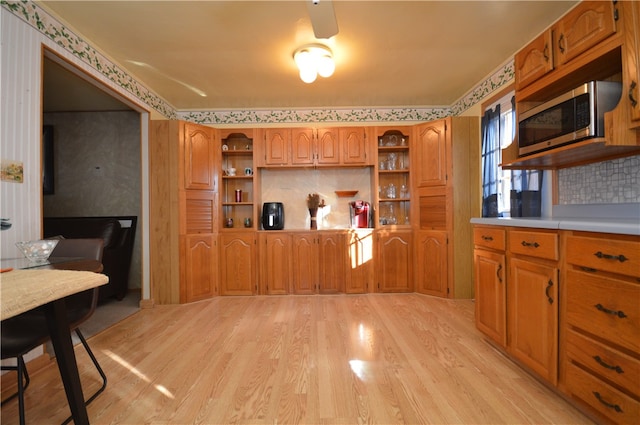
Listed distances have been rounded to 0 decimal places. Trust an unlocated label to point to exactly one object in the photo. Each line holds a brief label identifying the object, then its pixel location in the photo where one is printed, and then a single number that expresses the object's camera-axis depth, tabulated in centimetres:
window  251
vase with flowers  385
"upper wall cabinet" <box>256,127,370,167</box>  374
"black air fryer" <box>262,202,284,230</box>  376
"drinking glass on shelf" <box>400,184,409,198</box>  388
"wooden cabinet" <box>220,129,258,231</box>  392
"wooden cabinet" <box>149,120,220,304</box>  329
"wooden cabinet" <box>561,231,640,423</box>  113
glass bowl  145
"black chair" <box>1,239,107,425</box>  122
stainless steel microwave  150
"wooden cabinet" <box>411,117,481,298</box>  332
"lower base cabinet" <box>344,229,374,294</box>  363
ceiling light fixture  257
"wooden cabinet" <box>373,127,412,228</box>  382
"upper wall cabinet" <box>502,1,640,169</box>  137
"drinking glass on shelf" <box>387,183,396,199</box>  389
